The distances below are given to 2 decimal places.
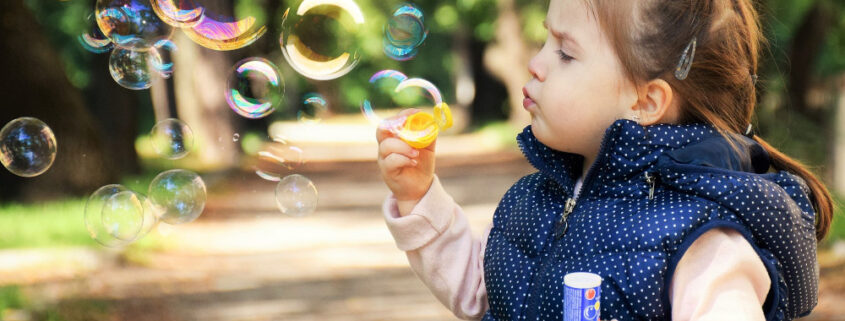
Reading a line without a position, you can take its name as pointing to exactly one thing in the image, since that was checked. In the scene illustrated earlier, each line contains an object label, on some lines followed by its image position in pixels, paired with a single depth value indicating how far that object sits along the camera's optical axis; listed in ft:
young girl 5.18
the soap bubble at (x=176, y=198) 11.19
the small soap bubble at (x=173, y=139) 11.24
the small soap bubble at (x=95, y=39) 11.46
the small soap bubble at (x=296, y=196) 10.48
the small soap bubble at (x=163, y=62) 11.12
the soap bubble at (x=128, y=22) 10.85
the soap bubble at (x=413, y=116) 6.45
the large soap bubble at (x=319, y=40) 9.37
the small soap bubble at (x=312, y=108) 10.45
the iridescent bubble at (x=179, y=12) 10.32
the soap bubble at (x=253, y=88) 10.30
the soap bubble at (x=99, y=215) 11.33
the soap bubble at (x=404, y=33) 9.53
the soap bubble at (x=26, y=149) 11.67
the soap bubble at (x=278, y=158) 10.57
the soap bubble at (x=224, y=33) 10.29
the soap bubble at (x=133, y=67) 11.12
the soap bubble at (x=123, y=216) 11.09
